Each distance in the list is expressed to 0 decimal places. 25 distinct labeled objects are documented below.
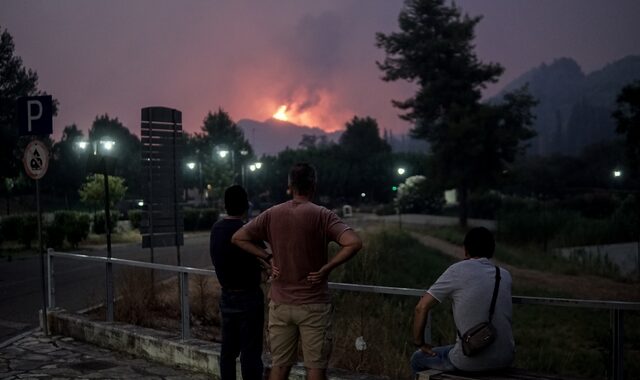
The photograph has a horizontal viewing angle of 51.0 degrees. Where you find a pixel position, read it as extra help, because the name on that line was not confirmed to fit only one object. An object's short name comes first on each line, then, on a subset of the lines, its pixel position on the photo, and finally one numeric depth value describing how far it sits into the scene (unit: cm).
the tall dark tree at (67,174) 7669
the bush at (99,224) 3225
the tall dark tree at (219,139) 8456
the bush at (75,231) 2545
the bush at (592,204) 5072
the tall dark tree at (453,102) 4338
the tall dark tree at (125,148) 8956
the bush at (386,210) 6165
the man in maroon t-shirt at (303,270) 414
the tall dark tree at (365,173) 8756
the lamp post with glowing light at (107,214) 813
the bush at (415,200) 5856
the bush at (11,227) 2688
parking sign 905
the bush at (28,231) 2541
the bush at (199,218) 3871
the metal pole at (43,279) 886
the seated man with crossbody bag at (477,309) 395
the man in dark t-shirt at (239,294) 488
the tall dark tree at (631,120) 3161
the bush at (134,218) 3637
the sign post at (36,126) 903
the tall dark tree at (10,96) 3481
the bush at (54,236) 2477
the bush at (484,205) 5591
